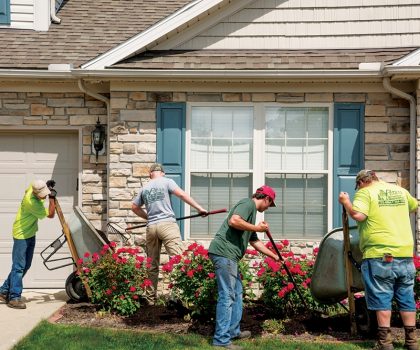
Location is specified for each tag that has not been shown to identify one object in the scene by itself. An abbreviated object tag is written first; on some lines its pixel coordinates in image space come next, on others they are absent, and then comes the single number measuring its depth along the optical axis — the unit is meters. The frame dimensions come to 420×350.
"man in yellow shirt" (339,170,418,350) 6.14
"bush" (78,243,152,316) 7.39
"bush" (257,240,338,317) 7.07
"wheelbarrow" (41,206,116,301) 8.01
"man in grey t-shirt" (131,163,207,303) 7.70
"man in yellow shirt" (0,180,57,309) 7.90
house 8.55
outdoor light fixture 8.98
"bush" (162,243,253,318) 6.98
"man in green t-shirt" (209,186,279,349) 6.23
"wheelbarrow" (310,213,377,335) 6.62
